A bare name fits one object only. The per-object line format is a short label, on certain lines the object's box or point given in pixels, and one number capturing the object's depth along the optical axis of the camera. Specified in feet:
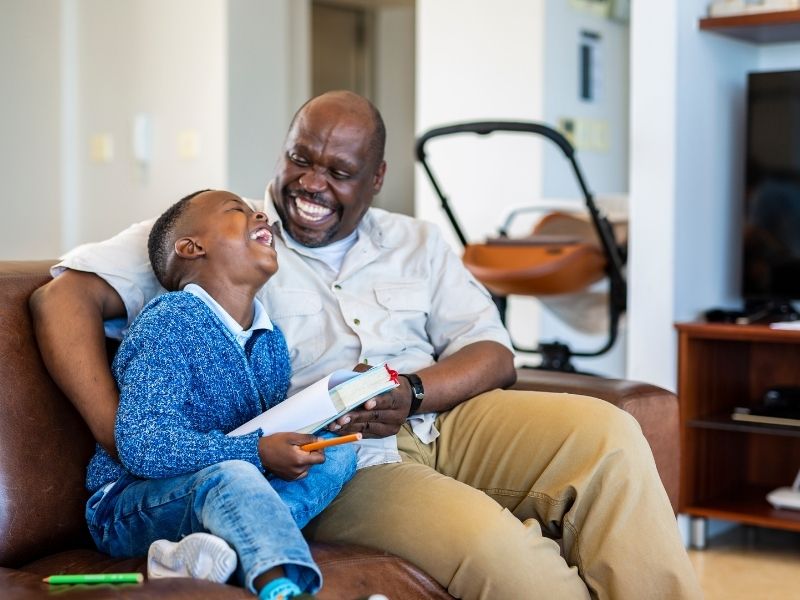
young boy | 6.23
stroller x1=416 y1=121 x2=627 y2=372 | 11.73
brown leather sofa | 6.79
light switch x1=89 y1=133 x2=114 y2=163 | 18.93
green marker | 6.05
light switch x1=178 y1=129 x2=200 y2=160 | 17.39
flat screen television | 11.14
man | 6.97
